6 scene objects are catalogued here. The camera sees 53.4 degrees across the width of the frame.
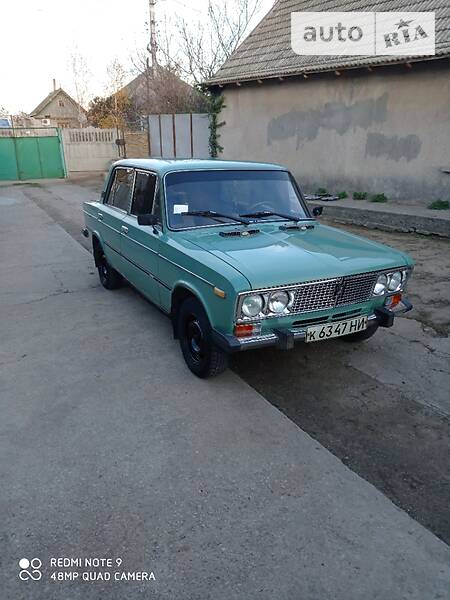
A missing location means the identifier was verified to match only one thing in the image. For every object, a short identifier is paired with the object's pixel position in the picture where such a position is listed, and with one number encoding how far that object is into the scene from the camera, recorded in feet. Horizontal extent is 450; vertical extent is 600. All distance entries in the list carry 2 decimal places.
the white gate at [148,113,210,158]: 57.31
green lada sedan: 10.69
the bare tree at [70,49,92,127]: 111.04
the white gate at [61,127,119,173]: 76.43
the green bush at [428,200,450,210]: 31.76
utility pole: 87.30
